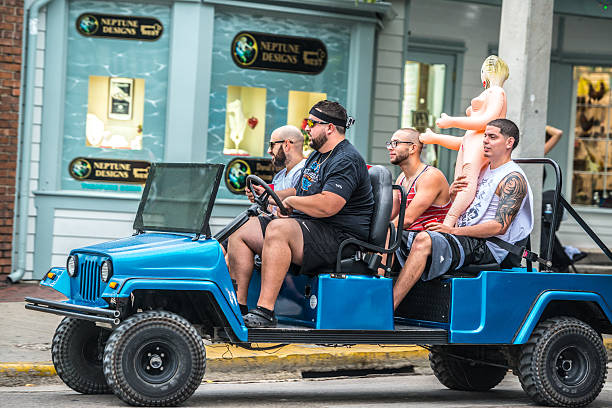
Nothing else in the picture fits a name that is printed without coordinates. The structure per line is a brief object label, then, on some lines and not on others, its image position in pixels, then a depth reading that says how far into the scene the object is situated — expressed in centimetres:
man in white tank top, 1355
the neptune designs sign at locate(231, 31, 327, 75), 2364
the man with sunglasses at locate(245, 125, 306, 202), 1599
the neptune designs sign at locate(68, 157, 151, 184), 2303
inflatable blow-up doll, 1473
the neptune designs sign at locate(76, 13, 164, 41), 2291
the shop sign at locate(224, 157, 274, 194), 2375
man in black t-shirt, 1255
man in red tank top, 1484
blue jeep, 1177
